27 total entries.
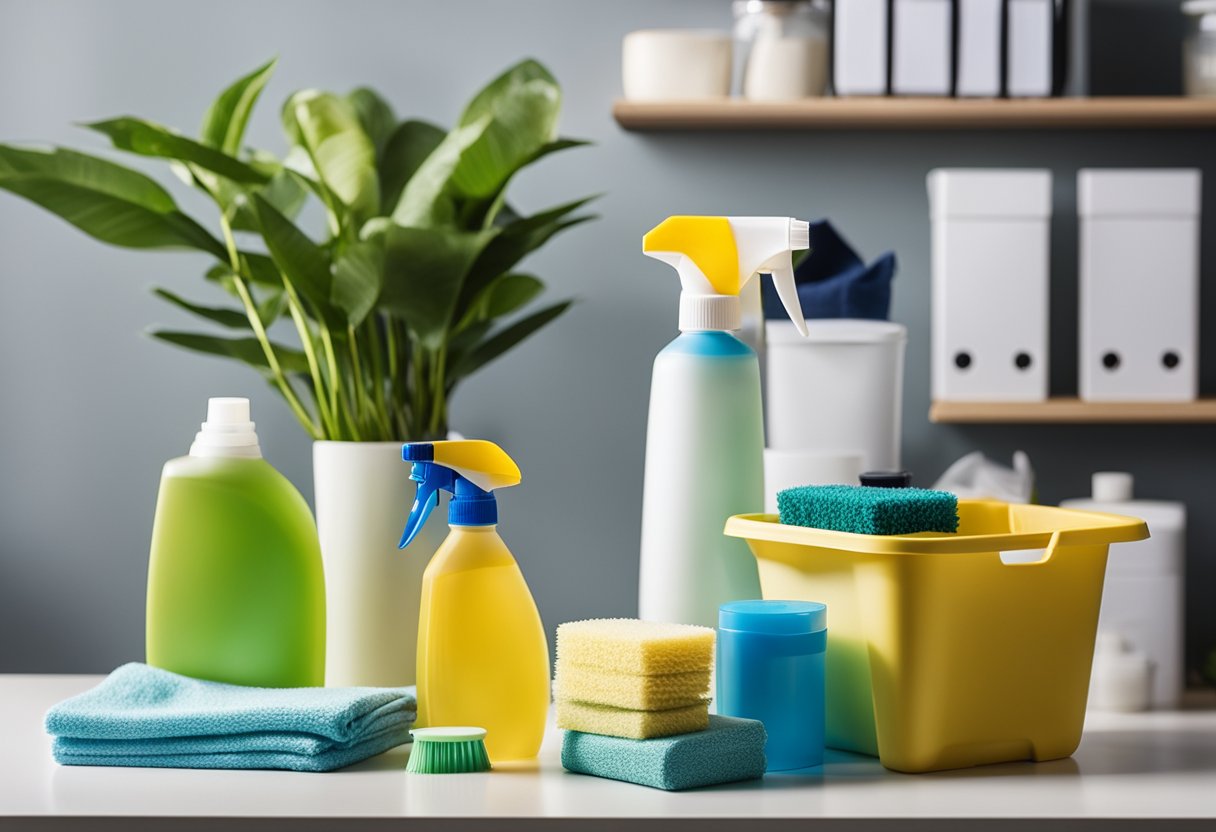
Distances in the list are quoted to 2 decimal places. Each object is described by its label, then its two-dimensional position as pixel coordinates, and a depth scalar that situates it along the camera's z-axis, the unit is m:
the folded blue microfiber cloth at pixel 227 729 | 1.92
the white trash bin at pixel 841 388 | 2.60
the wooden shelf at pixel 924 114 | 2.94
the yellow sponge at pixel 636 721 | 1.87
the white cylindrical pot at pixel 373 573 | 2.16
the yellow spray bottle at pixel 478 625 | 1.93
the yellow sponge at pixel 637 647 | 1.86
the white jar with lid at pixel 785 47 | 2.99
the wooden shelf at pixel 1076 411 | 2.91
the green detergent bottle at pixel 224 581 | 2.02
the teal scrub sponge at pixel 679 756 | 1.86
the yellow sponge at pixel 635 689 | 1.86
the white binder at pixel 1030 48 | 2.88
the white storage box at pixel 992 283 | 2.88
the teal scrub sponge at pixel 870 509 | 1.91
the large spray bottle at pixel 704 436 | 2.03
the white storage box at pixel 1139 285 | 2.87
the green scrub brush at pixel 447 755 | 1.92
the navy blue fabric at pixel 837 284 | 2.69
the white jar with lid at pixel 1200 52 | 2.96
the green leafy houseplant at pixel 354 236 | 2.20
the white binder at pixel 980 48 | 2.87
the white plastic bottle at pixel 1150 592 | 2.56
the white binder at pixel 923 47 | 2.88
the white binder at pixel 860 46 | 2.90
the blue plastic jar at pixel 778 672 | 1.91
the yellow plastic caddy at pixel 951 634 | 1.91
